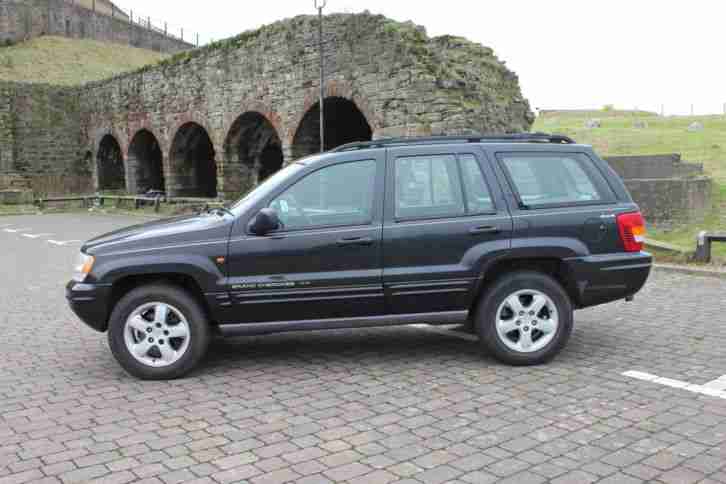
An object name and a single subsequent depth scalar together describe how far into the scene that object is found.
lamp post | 18.42
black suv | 5.55
